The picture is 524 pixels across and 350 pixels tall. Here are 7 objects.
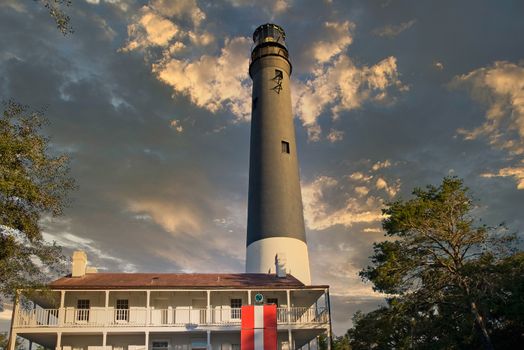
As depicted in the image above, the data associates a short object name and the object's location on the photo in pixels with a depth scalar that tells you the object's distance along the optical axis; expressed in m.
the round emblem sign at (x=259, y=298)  25.39
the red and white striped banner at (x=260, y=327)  20.27
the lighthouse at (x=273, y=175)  31.27
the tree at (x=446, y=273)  20.22
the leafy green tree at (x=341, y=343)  44.33
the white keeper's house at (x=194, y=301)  25.27
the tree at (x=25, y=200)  18.11
